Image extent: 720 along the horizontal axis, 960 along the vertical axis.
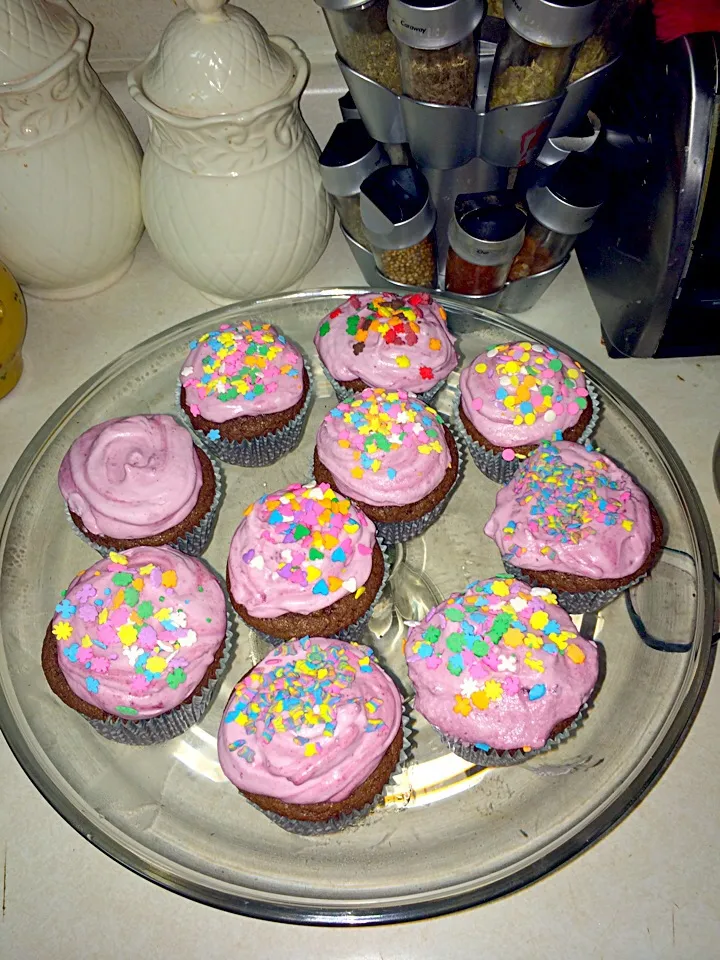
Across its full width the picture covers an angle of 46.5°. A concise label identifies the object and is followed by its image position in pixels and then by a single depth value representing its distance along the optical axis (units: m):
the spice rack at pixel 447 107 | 0.34
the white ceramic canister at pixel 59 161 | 0.38
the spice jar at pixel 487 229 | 0.39
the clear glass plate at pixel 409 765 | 0.29
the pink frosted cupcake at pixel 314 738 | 0.31
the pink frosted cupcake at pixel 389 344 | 0.41
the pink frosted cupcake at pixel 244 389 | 0.40
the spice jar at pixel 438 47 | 0.30
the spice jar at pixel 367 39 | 0.34
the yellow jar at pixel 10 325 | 0.43
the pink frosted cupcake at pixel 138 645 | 0.33
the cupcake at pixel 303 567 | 0.35
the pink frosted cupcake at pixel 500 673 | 0.32
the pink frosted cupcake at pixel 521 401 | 0.39
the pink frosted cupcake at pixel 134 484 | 0.37
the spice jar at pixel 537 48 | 0.30
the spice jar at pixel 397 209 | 0.39
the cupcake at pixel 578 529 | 0.35
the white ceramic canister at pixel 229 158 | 0.37
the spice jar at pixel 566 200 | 0.39
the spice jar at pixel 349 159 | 0.39
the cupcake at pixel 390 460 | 0.38
